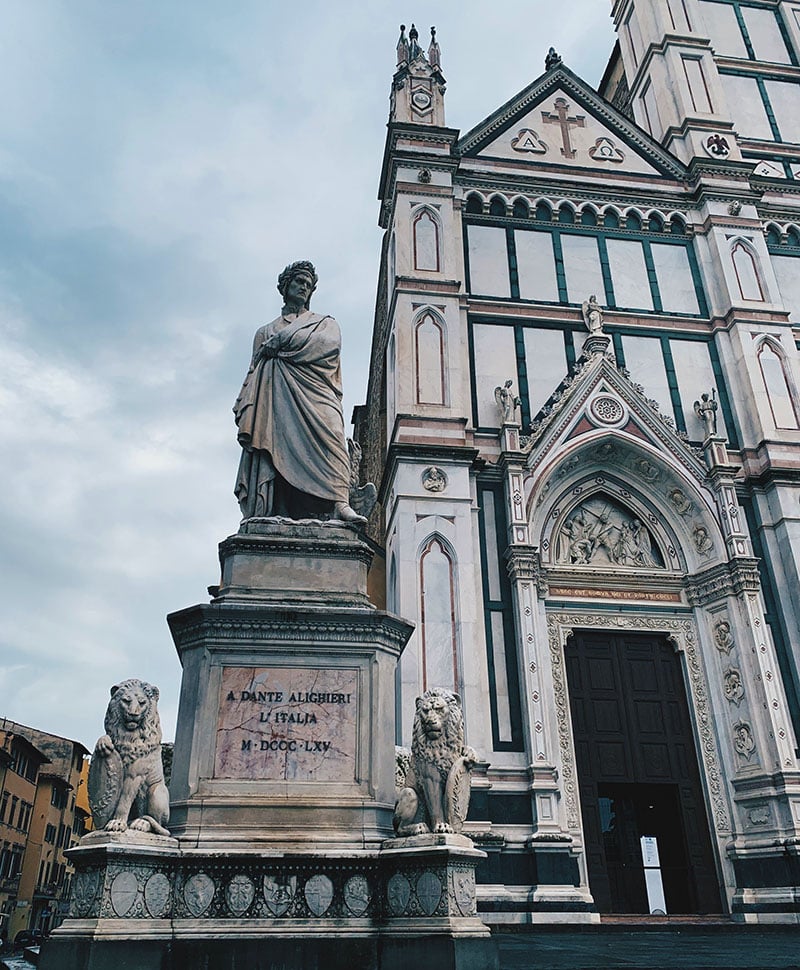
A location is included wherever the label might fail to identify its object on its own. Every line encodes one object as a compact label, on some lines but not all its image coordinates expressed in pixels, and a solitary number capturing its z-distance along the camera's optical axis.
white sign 14.77
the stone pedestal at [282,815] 5.98
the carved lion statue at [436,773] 6.72
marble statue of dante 8.80
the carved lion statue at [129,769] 6.34
